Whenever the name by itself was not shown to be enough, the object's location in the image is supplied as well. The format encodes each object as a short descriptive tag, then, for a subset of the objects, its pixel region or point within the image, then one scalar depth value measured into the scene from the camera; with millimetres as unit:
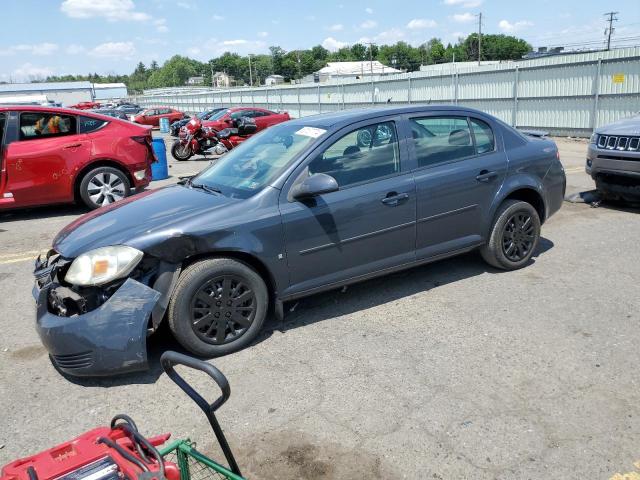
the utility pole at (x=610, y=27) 66062
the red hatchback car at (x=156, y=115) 31406
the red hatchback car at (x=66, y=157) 7766
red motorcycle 15242
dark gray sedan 3445
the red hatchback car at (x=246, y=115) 20000
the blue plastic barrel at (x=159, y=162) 11672
